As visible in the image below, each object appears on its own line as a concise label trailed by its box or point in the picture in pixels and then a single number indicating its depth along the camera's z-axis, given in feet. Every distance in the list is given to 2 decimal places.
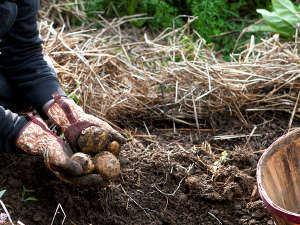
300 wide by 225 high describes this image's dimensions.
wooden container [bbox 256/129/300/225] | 6.79
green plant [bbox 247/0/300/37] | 9.50
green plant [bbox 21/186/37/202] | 7.09
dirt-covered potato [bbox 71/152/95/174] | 6.83
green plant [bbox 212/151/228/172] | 7.71
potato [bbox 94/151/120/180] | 6.91
